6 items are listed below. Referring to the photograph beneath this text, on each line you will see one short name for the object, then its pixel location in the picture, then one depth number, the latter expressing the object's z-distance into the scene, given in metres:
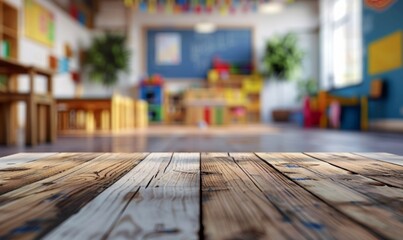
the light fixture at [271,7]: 6.61
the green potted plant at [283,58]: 9.78
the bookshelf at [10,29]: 6.34
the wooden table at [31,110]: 2.95
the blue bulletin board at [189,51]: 10.46
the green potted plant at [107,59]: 9.73
